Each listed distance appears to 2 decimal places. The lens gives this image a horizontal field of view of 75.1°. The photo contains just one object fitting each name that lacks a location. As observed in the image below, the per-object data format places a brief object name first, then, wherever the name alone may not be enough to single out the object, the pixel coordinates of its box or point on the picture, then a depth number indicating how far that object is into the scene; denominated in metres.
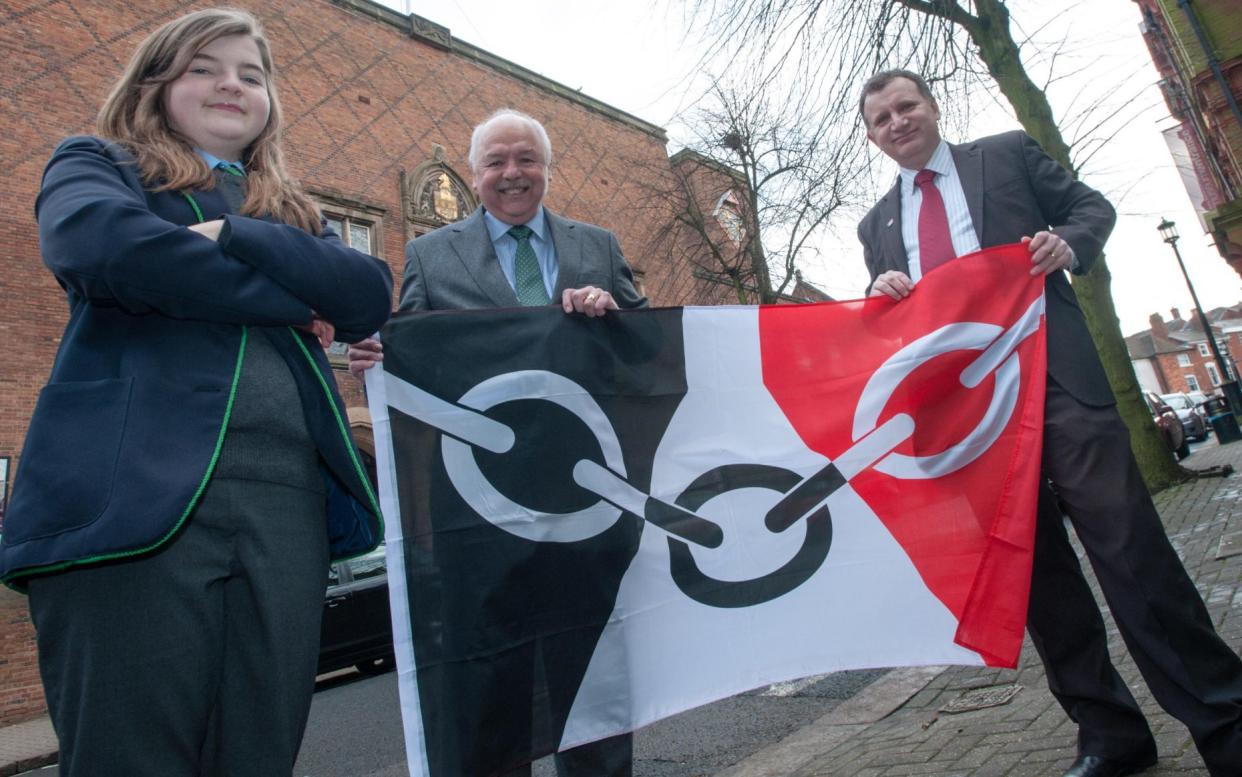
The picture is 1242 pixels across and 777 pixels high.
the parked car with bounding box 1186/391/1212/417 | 29.42
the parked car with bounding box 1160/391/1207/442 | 25.92
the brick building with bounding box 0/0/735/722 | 11.39
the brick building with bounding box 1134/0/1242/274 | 13.59
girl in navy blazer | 1.29
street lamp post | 21.80
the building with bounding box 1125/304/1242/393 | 81.19
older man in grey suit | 2.69
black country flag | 2.28
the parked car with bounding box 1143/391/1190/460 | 16.66
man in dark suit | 2.22
